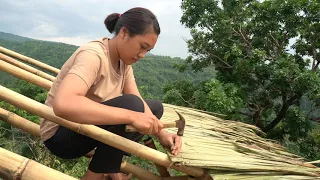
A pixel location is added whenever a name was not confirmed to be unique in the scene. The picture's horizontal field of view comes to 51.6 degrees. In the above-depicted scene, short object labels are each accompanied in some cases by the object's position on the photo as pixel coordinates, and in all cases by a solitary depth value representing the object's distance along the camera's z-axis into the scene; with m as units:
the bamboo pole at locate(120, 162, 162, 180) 1.97
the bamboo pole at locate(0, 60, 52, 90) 2.06
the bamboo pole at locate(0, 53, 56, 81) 2.64
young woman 1.19
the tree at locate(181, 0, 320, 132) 6.26
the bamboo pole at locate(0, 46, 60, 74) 2.91
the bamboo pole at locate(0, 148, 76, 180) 1.08
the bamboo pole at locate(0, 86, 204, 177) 1.25
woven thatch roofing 1.35
